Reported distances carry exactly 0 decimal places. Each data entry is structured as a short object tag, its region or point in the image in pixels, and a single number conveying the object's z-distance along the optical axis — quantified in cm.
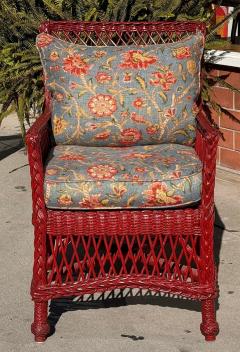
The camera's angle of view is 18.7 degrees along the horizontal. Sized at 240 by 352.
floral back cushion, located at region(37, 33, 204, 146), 337
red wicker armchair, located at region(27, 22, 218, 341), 288
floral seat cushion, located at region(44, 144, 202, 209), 288
